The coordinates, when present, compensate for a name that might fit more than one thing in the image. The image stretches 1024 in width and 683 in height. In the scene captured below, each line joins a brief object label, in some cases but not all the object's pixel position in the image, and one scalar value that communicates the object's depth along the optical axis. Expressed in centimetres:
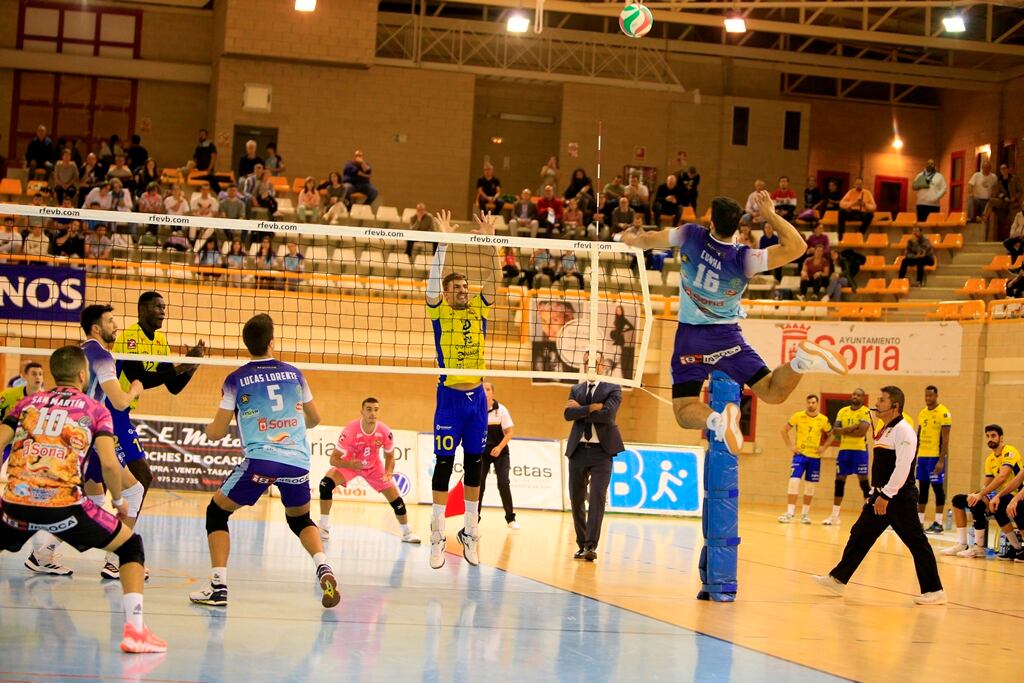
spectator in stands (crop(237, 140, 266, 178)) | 2711
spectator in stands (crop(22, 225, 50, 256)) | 2144
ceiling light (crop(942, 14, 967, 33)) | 2475
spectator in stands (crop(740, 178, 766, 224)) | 2577
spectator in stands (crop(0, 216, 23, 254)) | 2084
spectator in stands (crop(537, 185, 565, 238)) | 2583
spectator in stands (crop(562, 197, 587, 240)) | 2544
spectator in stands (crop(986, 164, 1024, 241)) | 2828
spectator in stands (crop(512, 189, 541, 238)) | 2581
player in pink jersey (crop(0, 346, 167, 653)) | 654
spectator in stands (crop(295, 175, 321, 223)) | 2489
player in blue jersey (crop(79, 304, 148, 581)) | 841
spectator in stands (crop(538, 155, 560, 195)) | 2797
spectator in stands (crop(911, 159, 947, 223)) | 2831
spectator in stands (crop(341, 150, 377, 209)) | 2677
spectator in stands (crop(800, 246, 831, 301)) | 2492
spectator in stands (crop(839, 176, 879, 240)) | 2773
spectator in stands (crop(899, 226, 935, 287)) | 2597
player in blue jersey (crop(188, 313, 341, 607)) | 805
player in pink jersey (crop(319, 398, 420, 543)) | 1411
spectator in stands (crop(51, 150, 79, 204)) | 2575
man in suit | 1261
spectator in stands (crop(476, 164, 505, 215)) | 2736
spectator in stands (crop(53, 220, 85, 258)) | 2125
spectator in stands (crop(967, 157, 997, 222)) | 2852
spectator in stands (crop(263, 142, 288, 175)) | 2812
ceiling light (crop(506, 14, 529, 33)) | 2553
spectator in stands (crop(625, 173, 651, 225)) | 2755
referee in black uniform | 1068
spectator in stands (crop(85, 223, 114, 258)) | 2188
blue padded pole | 980
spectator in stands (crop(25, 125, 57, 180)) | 2684
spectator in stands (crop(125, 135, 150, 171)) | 2775
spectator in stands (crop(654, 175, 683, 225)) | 2828
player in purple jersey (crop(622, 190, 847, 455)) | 923
